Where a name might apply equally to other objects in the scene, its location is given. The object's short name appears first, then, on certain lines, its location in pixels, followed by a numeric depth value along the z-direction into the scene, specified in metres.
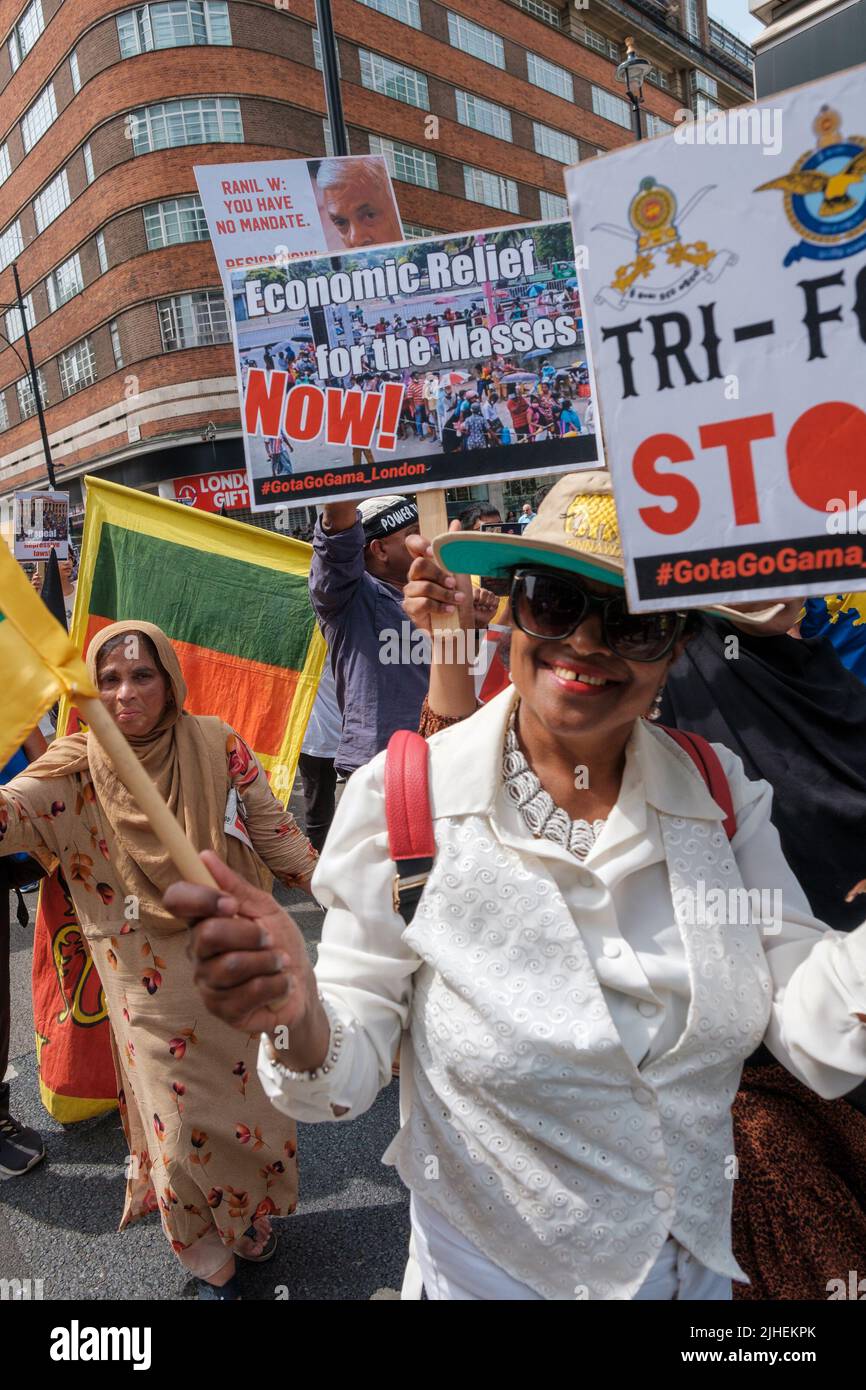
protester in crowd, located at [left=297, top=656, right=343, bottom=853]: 4.79
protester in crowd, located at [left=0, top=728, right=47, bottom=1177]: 3.23
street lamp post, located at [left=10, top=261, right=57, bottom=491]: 24.29
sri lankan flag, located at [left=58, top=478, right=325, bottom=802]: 3.71
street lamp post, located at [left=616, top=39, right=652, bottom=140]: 9.75
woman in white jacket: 1.27
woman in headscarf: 2.60
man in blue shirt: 3.21
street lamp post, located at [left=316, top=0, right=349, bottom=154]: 5.80
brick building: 20.30
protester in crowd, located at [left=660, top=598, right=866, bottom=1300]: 1.49
